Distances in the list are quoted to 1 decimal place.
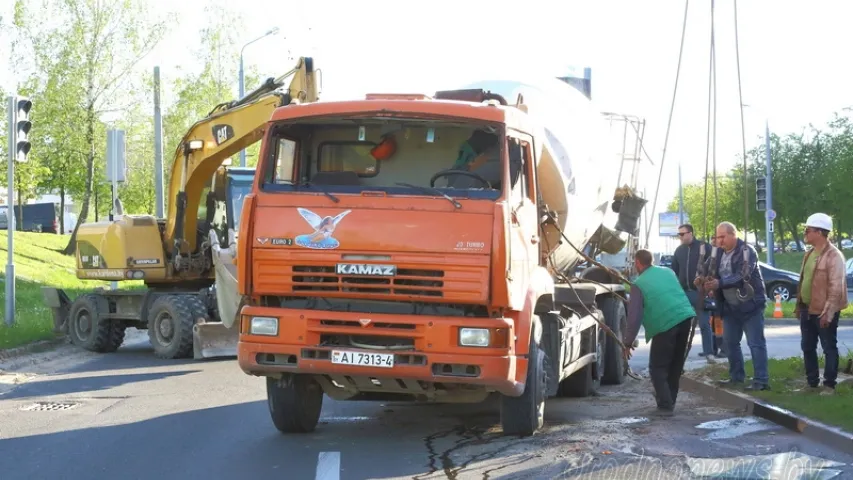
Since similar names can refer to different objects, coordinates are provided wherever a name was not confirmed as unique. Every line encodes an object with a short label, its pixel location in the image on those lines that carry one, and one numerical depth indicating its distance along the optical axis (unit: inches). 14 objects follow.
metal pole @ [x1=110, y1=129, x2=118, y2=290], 921.1
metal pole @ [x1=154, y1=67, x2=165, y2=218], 1117.1
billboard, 2970.7
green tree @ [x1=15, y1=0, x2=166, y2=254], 1552.7
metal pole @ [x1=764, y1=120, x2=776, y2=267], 1598.2
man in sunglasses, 636.7
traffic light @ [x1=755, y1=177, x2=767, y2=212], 1441.9
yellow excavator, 645.9
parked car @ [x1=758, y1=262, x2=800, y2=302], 1273.4
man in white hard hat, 453.7
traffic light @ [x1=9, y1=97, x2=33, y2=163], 722.2
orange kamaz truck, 341.1
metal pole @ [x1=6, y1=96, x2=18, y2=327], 729.6
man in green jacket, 448.8
